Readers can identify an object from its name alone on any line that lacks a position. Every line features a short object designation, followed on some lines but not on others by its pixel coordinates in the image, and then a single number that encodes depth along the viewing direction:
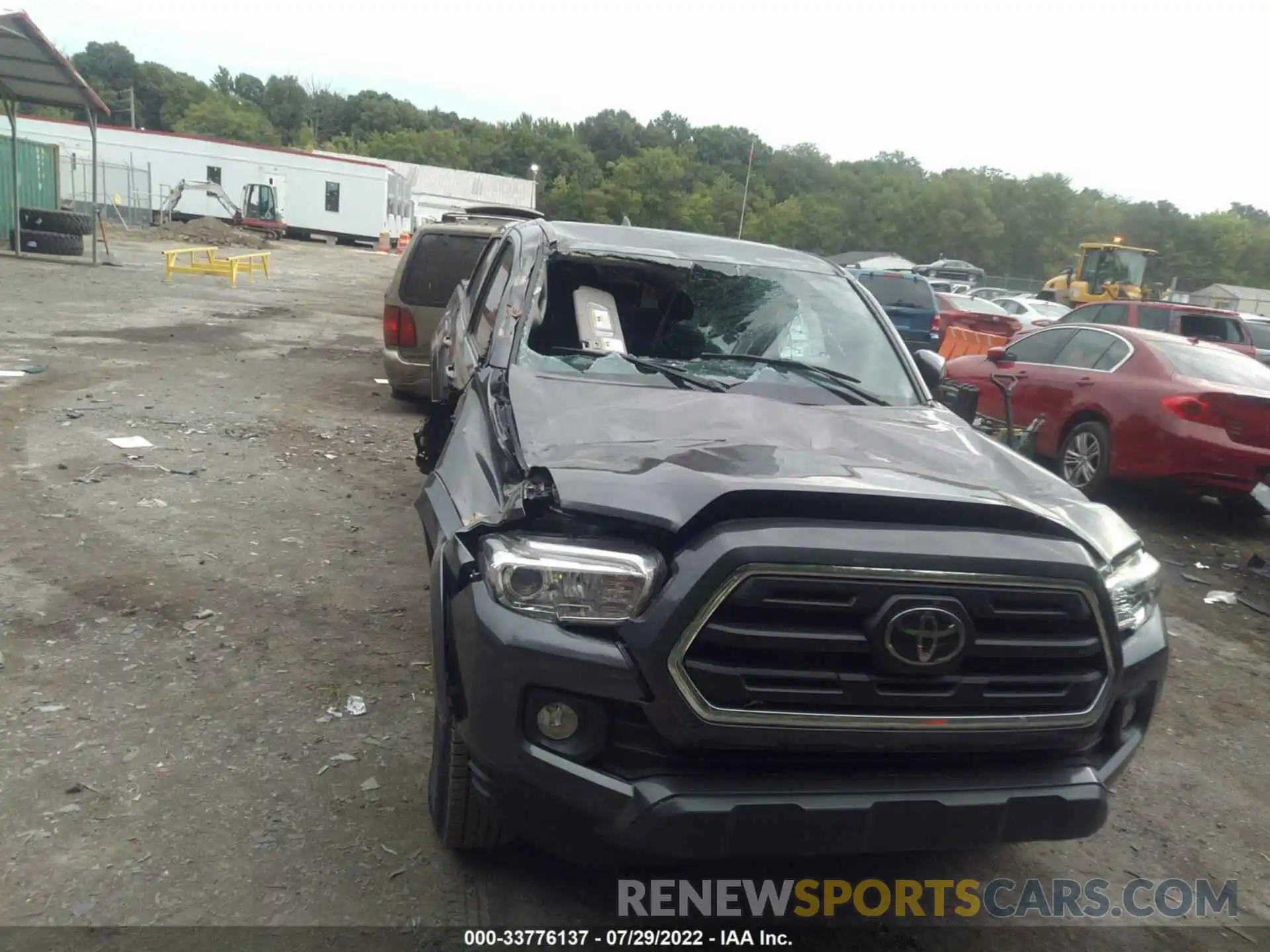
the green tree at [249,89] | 130.75
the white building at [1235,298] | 53.51
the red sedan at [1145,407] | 7.29
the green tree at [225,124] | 94.25
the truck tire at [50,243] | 23.42
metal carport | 17.81
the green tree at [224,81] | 129.50
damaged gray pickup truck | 2.30
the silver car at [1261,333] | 18.60
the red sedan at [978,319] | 20.20
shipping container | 24.70
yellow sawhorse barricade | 21.31
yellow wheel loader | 33.59
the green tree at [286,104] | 121.75
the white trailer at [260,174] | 42.62
